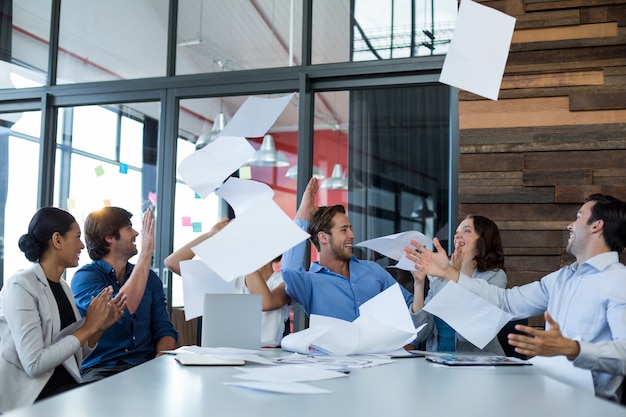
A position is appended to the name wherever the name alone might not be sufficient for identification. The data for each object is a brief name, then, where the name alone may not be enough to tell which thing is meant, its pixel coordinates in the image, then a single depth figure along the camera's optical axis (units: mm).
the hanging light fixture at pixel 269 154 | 4556
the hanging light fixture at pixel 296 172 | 4134
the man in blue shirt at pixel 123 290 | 2838
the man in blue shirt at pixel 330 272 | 2918
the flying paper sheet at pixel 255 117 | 2178
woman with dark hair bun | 2291
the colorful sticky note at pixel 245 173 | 4528
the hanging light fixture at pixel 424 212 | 3895
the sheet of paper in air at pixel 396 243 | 2748
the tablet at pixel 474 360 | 1931
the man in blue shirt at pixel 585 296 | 1884
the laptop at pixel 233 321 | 2221
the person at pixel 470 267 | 2770
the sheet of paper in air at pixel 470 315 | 2088
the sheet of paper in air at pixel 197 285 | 2371
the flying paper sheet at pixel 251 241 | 1713
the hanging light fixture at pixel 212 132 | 4430
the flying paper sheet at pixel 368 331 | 2092
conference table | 1214
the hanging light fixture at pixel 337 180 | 4113
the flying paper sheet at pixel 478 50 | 1822
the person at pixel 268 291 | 2746
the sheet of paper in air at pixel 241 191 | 2154
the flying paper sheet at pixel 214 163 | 2174
